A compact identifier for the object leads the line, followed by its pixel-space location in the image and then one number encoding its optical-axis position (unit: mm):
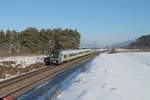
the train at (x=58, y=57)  53281
